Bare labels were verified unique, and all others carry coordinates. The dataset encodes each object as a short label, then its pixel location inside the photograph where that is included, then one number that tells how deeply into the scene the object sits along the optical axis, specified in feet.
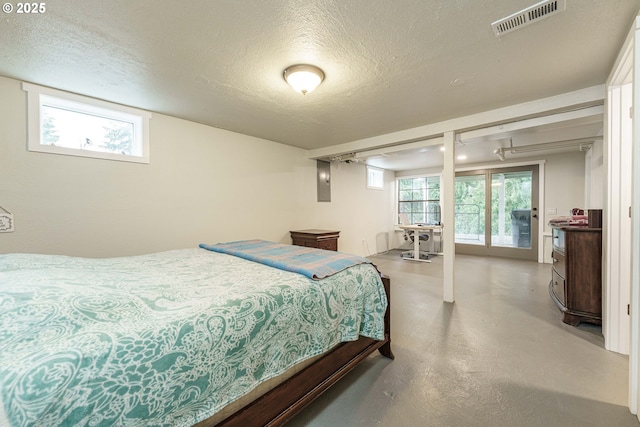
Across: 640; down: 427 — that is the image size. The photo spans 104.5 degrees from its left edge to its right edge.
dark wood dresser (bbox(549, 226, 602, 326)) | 7.76
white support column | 10.20
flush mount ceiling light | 6.39
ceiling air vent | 4.56
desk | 18.15
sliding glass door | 17.75
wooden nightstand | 12.94
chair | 19.51
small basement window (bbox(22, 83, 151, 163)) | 7.27
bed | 2.30
